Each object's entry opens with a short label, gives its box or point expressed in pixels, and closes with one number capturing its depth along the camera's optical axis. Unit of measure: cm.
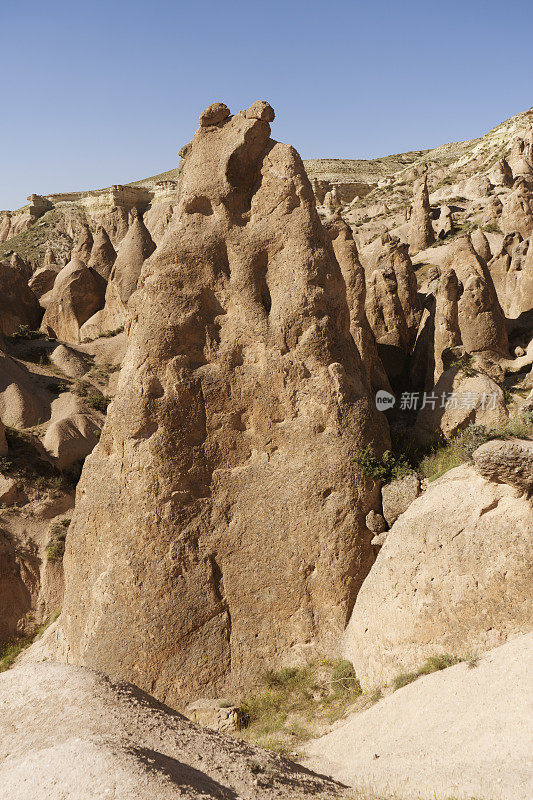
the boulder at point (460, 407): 1418
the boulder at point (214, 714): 1117
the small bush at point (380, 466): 1246
